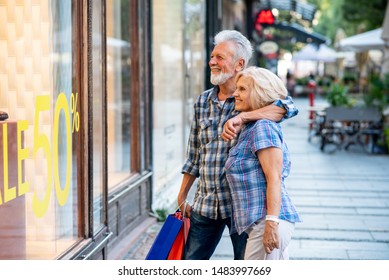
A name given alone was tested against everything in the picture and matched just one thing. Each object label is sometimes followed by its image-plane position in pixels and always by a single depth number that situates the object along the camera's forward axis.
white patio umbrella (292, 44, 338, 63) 40.69
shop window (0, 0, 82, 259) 3.83
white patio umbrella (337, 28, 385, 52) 20.33
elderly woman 3.21
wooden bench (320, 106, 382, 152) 14.48
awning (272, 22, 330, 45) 27.31
